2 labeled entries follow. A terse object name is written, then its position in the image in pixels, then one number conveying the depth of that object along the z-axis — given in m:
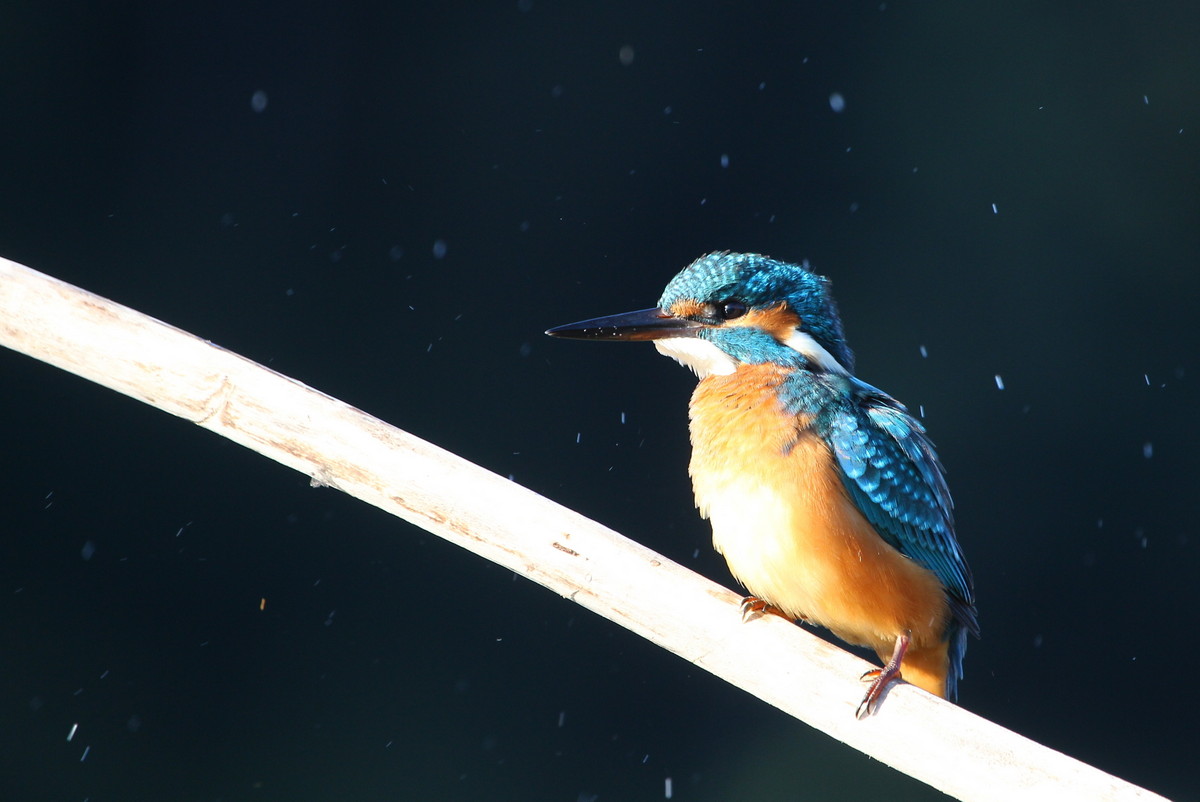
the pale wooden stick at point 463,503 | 4.46
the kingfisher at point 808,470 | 4.49
